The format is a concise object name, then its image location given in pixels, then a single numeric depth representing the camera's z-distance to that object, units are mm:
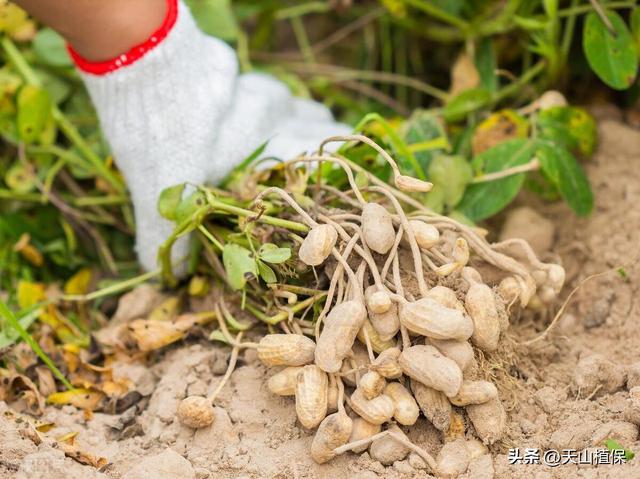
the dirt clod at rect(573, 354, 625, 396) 996
